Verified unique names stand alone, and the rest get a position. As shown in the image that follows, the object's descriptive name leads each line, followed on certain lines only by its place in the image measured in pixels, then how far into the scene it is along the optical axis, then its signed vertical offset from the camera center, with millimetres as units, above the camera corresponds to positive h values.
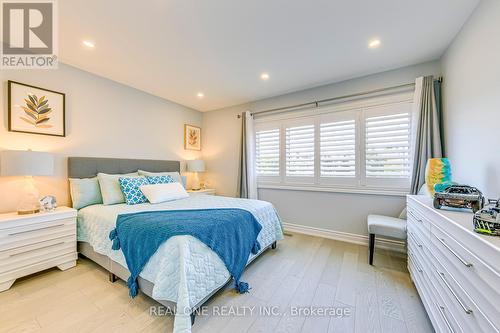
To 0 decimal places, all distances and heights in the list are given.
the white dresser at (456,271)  770 -548
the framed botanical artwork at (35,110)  2158 +666
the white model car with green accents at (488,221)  864 -256
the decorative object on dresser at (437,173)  1762 -63
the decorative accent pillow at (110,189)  2490 -312
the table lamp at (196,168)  4094 -48
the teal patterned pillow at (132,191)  2527 -336
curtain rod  2630 +1070
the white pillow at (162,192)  2607 -372
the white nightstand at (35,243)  1803 -793
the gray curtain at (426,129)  2318 +452
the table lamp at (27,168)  1937 -25
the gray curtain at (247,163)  3793 +56
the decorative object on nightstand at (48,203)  2168 -432
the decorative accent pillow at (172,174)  3146 -151
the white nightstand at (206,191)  3789 -522
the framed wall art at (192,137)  4219 +648
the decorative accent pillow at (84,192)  2422 -339
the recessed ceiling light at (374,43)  2098 +1360
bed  1379 -746
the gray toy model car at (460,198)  1262 -216
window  2656 +309
